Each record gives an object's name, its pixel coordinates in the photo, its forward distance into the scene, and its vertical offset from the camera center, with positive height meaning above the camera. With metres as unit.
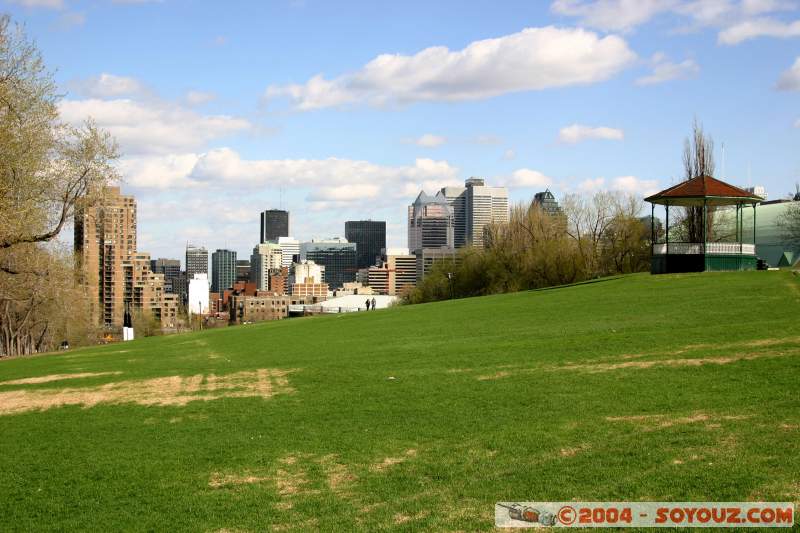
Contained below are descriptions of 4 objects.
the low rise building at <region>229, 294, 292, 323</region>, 197.00 -8.71
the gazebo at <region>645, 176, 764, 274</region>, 41.88 +1.68
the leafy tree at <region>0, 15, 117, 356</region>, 24.06 +4.04
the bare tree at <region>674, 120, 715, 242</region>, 61.69 +9.36
